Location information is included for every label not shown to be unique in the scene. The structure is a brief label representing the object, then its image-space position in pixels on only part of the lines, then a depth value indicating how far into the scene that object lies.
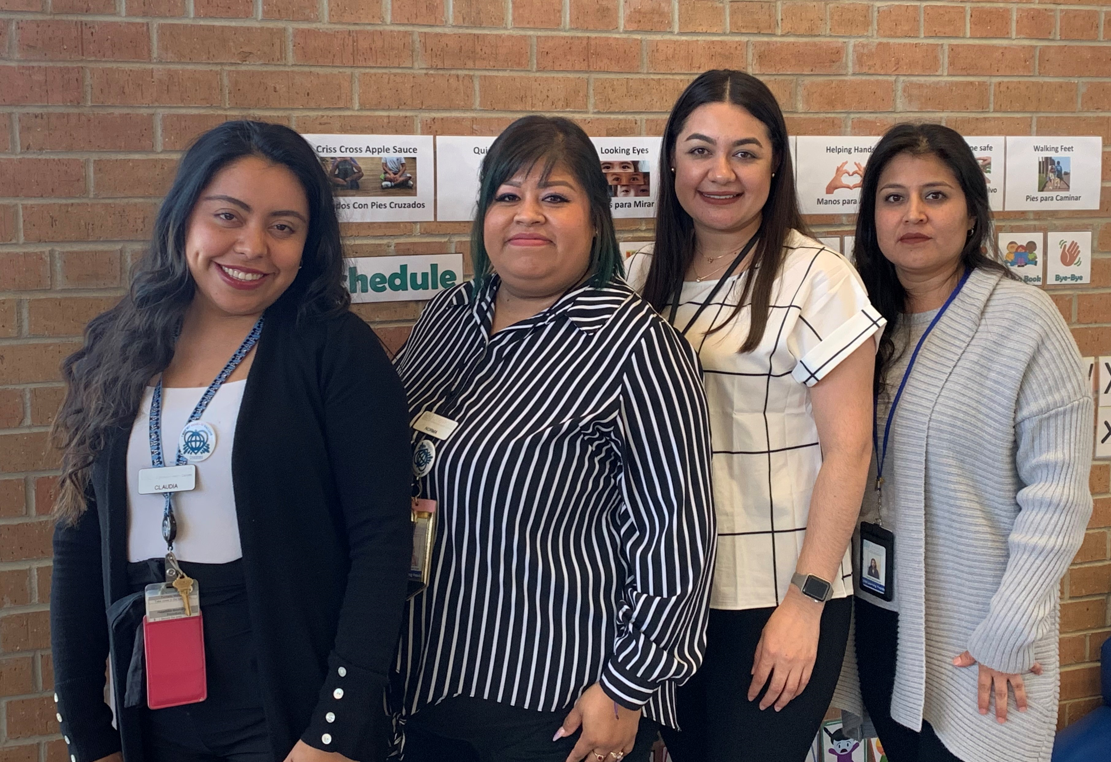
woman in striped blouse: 1.44
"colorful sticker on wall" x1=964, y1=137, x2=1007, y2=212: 2.63
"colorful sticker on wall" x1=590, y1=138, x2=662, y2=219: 2.37
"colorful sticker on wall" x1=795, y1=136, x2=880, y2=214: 2.51
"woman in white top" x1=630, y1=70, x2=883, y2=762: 1.62
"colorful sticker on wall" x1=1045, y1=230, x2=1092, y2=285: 2.72
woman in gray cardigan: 1.65
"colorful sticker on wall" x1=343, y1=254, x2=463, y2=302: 2.23
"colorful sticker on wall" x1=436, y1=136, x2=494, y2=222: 2.25
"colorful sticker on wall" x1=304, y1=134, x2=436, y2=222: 2.18
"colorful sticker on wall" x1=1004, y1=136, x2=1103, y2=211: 2.66
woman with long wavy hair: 1.35
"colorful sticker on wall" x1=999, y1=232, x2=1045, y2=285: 2.69
